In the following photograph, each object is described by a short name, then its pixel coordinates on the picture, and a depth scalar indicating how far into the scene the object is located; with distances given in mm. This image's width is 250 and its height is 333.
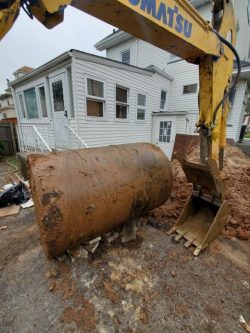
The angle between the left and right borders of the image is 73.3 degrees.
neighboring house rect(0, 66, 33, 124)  18250
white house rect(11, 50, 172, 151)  5496
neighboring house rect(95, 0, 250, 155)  8234
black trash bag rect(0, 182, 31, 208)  3859
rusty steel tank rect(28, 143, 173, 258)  1820
